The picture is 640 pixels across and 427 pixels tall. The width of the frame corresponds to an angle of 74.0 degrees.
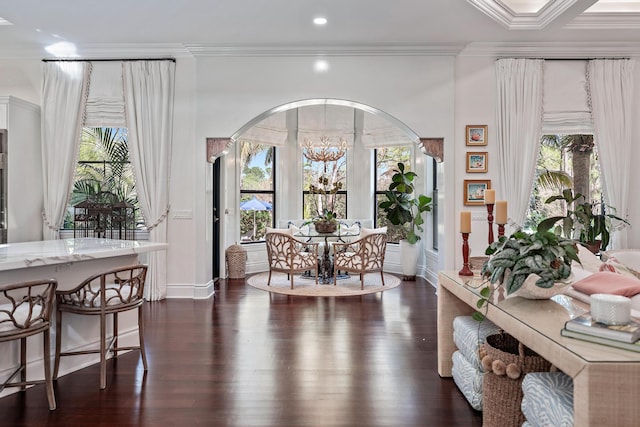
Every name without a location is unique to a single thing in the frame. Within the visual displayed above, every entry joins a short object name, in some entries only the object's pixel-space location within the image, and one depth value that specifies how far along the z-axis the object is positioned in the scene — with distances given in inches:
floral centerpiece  261.2
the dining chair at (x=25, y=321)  93.5
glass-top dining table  255.6
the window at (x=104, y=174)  235.5
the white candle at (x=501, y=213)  106.7
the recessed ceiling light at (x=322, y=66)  222.4
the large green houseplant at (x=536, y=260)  79.4
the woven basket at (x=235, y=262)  286.0
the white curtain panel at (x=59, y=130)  221.0
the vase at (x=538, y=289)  80.8
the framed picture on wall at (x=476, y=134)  221.1
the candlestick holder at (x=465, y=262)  116.6
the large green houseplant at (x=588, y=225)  205.3
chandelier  304.0
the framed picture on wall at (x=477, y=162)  221.5
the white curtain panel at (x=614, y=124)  215.9
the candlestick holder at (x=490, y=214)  113.3
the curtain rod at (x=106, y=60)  222.7
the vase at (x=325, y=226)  260.5
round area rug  236.7
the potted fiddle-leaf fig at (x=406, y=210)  282.7
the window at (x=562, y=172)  241.9
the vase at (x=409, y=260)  284.2
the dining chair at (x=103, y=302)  113.2
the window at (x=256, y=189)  322.0
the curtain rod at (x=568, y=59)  218.9
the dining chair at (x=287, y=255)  244.8
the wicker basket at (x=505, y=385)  81.5
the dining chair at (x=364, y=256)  246.2
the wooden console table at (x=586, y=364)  53.2
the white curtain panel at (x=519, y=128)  217.5
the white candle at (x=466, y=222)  115.7
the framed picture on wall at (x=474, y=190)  221.3
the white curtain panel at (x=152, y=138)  220.4
